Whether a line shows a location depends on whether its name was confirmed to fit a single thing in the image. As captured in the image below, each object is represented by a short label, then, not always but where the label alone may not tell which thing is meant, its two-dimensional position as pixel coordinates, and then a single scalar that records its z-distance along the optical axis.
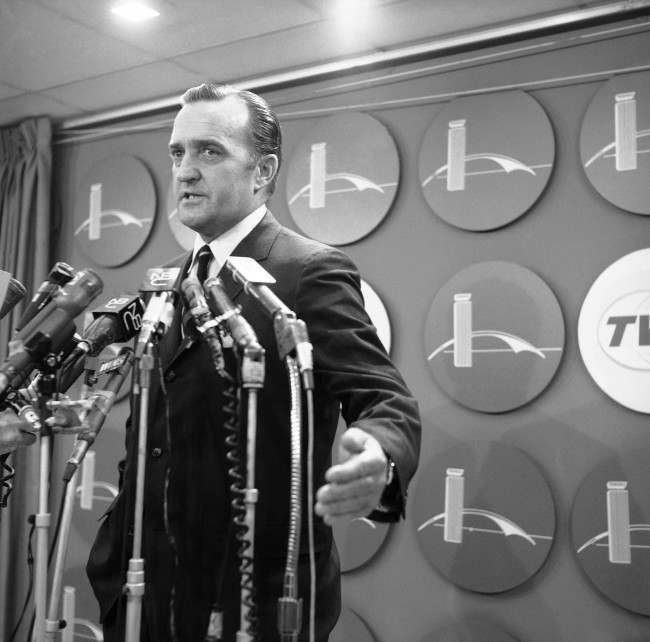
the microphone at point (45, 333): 1.09
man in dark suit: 1.32
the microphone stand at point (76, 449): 1.15
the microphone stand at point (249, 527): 1.00
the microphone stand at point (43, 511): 1.15
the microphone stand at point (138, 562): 1.04
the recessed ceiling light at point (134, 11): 2.66
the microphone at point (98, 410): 1.21
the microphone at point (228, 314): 1.08
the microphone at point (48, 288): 1.23
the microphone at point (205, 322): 1.11
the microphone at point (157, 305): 1.12
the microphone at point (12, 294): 1.41
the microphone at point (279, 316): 1.02
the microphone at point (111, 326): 1.21
